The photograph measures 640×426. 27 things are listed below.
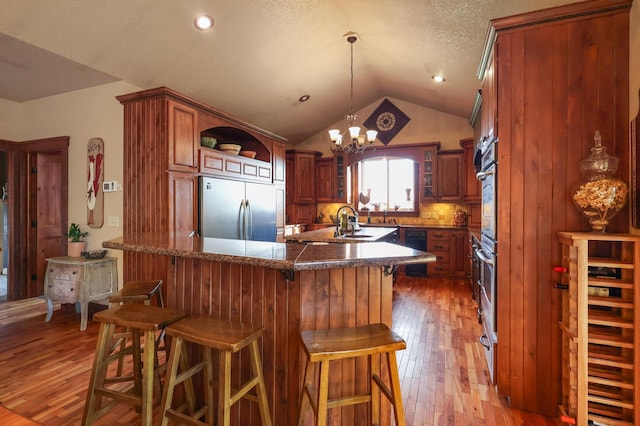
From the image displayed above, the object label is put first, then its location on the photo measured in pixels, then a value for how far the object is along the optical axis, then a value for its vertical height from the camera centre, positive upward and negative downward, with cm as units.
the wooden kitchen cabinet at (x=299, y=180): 664 +70
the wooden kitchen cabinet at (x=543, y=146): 177 +40
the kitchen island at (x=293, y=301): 146 -45
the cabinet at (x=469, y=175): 538 +65
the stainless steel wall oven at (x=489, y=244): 207 -25
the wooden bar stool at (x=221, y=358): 128 -66
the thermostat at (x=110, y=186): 339 +30
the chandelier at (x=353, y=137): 382 +95
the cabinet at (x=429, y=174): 583 +73
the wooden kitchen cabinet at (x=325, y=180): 668 +70
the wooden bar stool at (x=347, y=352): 121 -55
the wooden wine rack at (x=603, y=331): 157 -66
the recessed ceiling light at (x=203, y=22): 277 +175
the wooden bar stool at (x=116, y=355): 150 -72
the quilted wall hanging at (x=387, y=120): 632 +191
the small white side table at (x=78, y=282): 314 -73
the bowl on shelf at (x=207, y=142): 361 +84
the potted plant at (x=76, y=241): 346 -34
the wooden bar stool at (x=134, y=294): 188 -52
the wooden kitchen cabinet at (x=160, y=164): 305 +51
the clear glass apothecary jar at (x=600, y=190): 162 +11
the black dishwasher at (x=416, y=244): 568 -61
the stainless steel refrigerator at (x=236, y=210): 345 +3
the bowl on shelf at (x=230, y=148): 393 +83
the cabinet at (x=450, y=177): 566 +65
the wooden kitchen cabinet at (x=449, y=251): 538 -71
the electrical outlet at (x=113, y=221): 341 -10
